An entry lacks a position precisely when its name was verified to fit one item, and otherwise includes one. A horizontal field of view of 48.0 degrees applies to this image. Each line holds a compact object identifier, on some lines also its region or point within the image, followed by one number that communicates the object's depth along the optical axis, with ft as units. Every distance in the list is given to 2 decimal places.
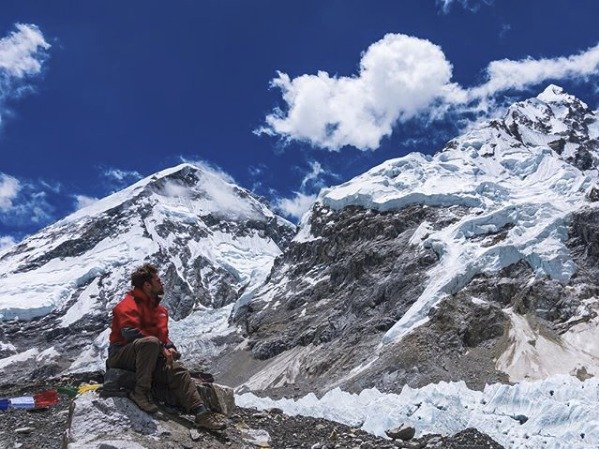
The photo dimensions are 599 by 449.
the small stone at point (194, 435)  33.19
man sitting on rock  33.65
